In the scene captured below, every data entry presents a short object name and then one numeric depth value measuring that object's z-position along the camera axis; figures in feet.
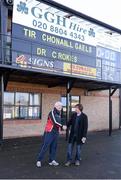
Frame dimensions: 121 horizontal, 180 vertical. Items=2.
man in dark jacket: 17.42
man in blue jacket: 16.94
